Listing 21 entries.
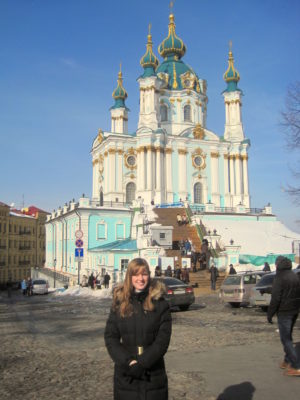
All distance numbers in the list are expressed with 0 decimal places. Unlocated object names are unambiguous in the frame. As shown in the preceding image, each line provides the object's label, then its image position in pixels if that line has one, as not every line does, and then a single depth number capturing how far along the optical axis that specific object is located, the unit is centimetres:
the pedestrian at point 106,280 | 2895
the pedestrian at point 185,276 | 2652
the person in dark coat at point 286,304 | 737
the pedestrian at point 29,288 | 3383
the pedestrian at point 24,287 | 3742
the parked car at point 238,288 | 1777
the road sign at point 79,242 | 2511
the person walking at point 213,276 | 2530
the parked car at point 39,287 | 3403
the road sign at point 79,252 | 2534
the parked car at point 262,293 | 1581
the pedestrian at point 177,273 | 2715
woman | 398
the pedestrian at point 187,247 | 3207
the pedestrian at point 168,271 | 2702
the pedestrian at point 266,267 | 2730
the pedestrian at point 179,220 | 3947
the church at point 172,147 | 5359
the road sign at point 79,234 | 2474
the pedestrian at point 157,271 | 2715
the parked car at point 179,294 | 1686
